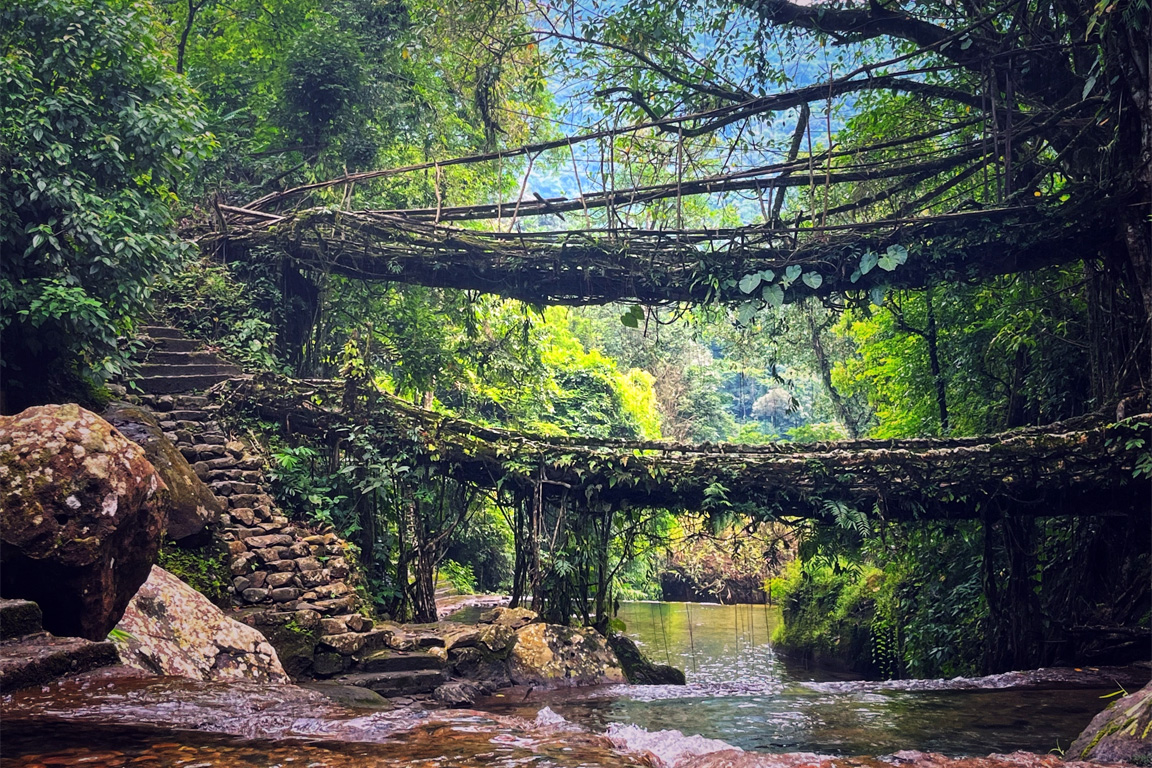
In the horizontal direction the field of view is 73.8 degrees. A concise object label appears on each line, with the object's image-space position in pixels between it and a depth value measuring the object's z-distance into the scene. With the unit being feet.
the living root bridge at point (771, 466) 26.99
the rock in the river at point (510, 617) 30.50
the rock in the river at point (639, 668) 32.30
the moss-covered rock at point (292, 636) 24.31
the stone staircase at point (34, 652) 11.43
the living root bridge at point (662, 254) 27.91
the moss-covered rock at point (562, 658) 28.25
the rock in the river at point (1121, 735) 11.50
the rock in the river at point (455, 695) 24.26
